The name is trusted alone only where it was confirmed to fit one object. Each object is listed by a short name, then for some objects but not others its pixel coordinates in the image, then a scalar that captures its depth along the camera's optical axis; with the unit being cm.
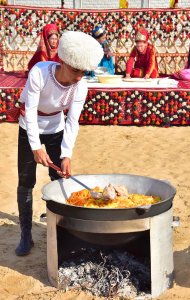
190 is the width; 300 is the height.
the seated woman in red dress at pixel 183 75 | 904
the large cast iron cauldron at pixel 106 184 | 289
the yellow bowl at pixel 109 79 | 787
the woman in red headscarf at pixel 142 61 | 864
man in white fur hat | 293
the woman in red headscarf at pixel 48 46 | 855
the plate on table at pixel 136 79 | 794
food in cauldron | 312
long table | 777
